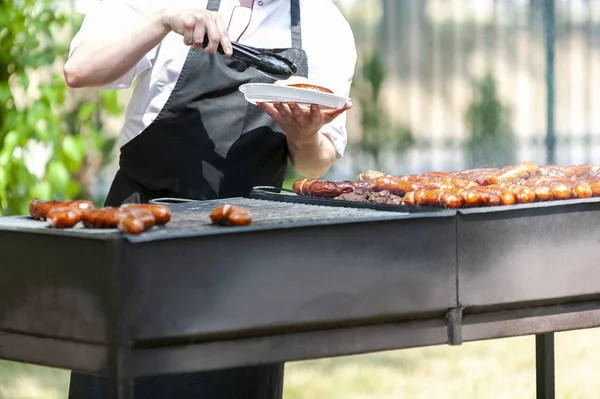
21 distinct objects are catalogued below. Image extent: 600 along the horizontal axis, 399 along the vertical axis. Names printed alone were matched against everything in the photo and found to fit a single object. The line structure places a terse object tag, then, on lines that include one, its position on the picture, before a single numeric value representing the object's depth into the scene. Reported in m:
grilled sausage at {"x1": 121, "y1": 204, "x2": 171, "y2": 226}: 3.76
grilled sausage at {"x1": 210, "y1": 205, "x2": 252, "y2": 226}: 3.74
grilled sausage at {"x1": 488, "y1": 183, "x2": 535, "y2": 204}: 4.40
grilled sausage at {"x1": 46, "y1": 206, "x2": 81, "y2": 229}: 3.72
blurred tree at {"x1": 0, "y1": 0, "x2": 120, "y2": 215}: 9.88
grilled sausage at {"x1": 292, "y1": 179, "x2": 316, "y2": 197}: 5.06
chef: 5.07
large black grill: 3.49
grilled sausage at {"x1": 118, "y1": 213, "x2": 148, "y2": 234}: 3.50
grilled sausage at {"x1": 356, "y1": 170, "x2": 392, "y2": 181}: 5.27
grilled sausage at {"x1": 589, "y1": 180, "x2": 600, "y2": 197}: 4.64
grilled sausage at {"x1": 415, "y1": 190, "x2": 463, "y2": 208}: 4.18
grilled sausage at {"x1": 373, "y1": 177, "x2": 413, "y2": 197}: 4.82
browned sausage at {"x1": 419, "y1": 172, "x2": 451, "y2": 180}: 5.14
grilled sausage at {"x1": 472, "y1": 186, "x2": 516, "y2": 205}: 4.32
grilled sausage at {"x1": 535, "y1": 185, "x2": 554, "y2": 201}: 4.48
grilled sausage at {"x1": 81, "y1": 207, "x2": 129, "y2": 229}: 3.65
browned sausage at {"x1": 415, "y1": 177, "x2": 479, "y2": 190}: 4.69
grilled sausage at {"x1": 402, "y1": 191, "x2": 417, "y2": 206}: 4.35
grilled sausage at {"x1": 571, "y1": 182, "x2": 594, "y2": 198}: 4.57
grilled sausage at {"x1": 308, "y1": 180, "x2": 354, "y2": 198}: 4.92
